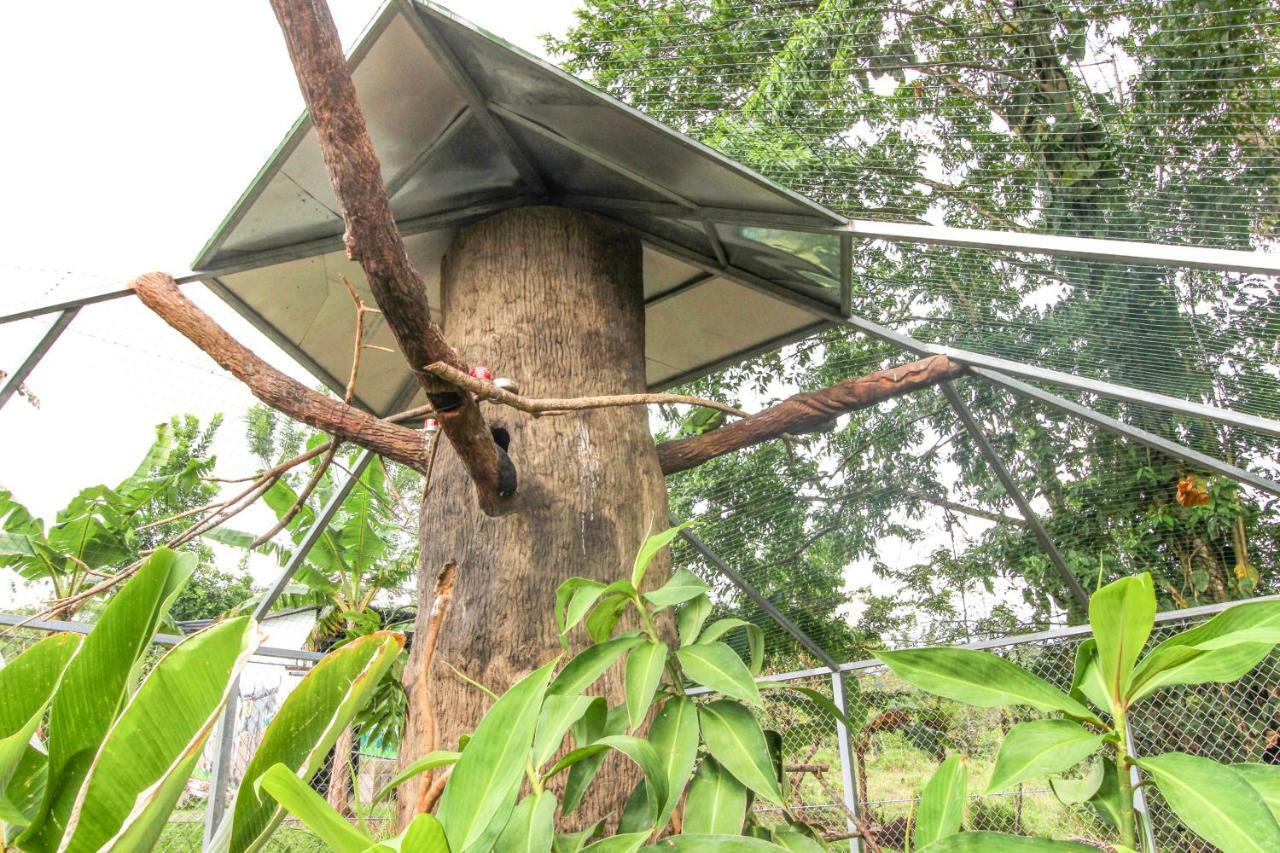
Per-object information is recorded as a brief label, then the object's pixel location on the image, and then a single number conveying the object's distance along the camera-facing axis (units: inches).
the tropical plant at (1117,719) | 26.0
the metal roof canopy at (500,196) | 72.7
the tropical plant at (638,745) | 26.5
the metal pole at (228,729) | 118.3
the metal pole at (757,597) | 144.3
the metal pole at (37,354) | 88.2
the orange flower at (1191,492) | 135.5
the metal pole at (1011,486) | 108.3
